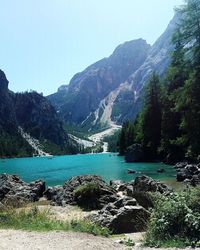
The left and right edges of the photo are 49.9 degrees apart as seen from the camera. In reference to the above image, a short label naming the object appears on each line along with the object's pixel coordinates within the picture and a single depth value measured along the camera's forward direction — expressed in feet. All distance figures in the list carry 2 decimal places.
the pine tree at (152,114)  158.56
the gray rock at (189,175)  72.90
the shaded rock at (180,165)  114.80
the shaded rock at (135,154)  171.57
